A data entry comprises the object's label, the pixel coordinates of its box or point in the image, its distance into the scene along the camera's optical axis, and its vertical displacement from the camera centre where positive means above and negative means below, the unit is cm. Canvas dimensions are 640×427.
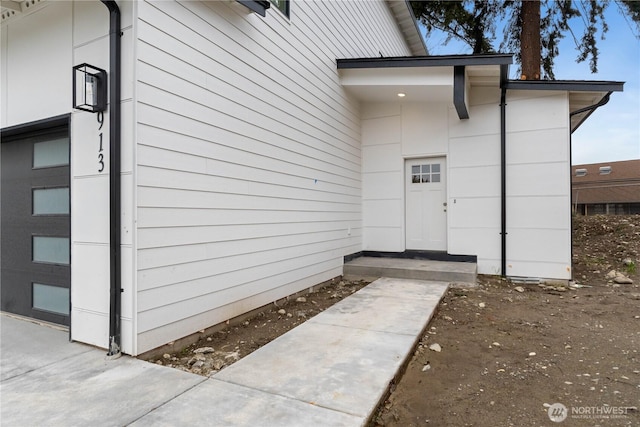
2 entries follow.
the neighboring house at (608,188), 1572 +124
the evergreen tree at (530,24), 868 +545
